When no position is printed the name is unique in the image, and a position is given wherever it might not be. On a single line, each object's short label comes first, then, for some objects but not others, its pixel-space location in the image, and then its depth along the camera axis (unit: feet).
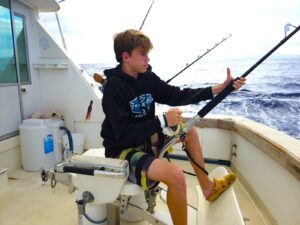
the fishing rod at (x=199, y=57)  5.46
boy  3.54
